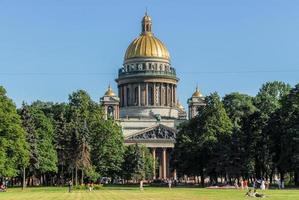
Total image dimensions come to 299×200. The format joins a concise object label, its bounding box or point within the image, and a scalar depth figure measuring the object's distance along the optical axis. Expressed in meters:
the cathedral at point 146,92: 184.38
